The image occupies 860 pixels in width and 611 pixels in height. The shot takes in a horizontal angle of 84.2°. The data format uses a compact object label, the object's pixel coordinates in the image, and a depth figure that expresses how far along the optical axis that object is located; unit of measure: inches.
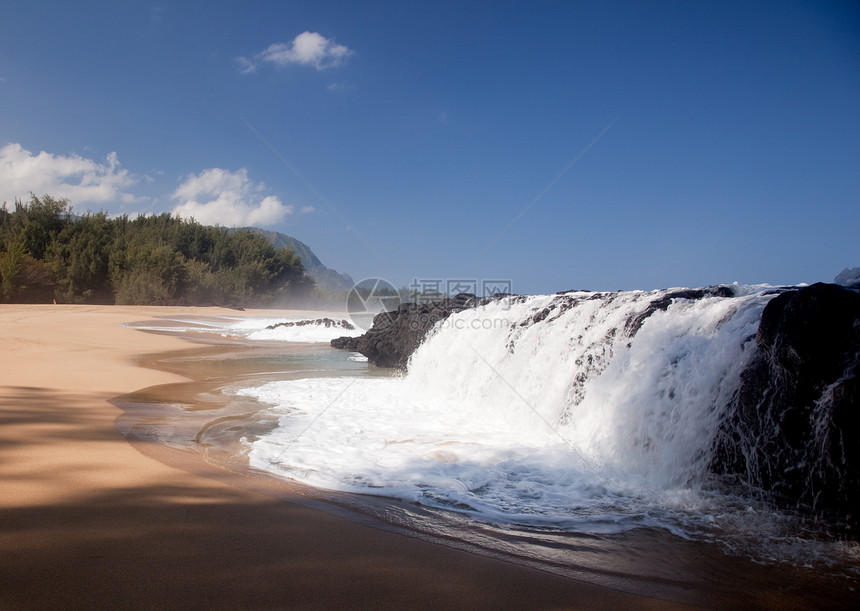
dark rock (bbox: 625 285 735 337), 211.5
